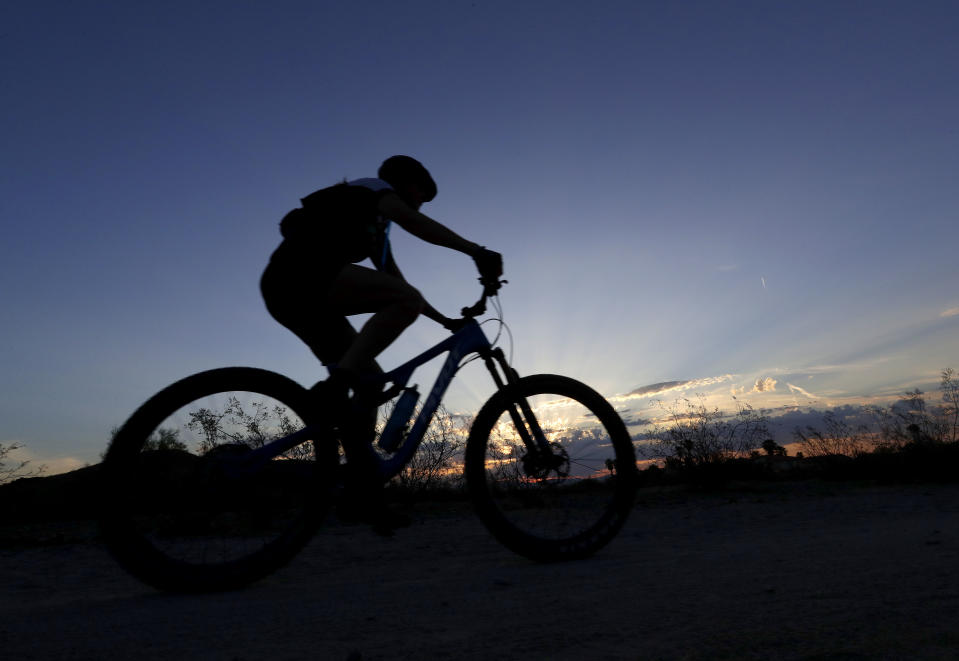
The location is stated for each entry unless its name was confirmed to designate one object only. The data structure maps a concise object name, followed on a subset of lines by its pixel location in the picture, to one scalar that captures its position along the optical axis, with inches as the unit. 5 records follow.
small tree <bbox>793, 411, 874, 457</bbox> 328.8
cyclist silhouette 119.3
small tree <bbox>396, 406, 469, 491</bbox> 273.7
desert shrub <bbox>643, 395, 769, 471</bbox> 299.1
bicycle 107.0
